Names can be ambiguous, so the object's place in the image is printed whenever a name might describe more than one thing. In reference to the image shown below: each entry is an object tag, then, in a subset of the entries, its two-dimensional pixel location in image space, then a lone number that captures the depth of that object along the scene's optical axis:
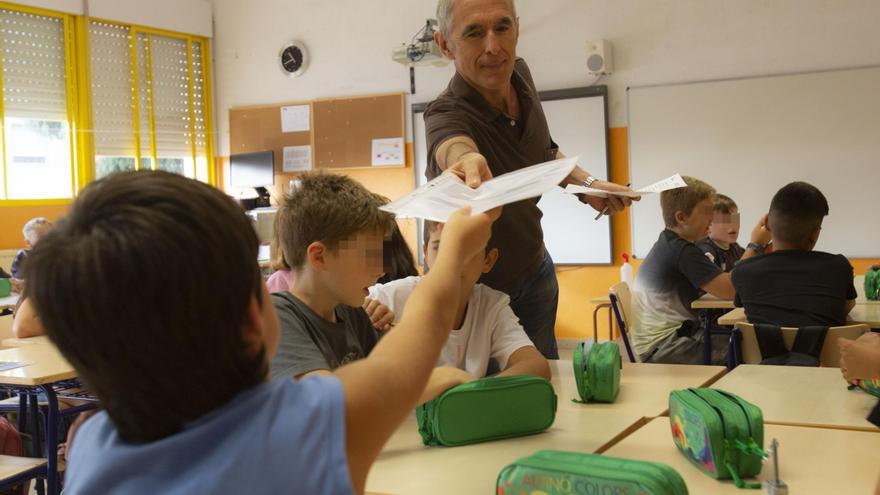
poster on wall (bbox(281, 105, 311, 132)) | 9.00
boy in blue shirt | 0.75
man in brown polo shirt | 2.24
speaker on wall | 7.38
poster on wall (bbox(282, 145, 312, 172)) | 9.00
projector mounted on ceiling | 7.87
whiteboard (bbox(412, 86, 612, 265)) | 7.52
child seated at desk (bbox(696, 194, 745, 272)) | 5.19
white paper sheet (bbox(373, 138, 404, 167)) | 8.48
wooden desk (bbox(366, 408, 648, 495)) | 1.48
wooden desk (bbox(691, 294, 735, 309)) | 4.30
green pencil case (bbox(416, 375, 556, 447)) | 1.69
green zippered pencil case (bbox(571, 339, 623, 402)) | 2.02
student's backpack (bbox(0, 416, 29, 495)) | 3.44
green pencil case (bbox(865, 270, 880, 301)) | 4.28
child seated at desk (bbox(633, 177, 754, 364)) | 4.34
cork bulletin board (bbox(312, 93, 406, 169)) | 8.55
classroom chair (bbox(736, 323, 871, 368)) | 3.12
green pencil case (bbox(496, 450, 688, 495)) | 1.15
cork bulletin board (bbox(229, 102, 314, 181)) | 9.15
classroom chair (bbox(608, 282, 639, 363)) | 4.59
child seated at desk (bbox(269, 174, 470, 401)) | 1.95
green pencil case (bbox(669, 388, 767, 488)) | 1.44
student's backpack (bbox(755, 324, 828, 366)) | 3.12
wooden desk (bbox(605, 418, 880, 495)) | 1.42
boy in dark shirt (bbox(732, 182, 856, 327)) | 3.43
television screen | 8.97
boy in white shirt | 2.34
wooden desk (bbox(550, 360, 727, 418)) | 1.99
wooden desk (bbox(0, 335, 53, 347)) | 4.11
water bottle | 7.27
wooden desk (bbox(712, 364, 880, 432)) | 1.85
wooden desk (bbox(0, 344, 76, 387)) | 3.23
